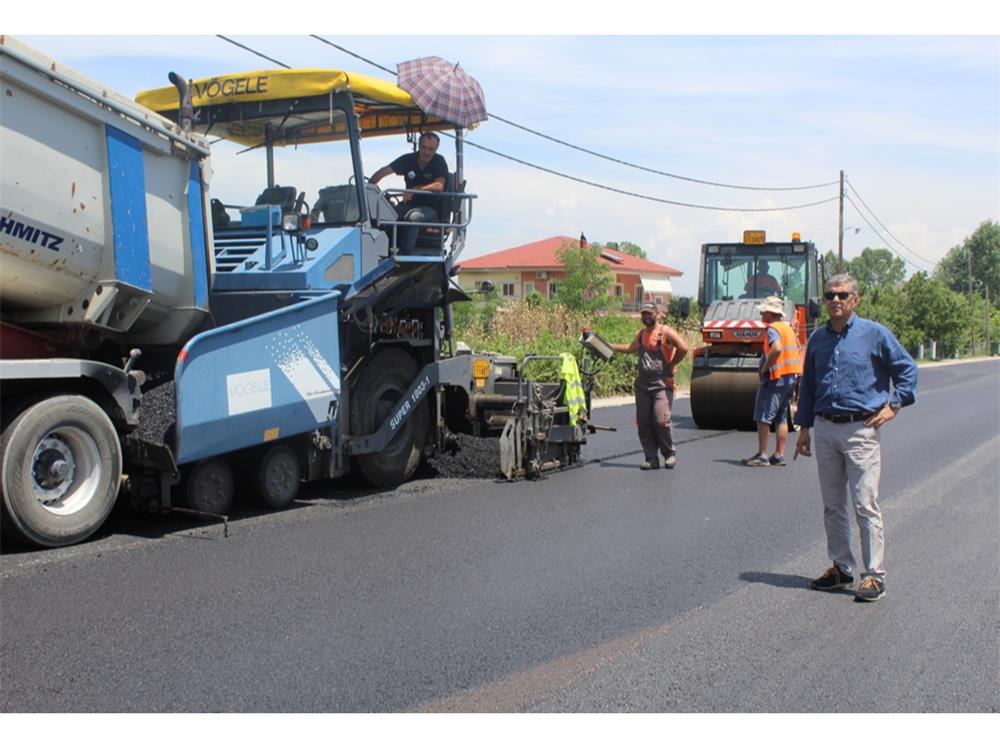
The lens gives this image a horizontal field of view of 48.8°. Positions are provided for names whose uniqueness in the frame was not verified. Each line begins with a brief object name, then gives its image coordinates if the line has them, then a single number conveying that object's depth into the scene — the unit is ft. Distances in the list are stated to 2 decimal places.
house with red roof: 208.64
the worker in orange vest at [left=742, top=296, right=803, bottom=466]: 38.11
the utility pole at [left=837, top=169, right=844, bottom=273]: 134.44
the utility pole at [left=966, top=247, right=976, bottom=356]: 236.34
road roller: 49.50
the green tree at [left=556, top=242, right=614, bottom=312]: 154.71
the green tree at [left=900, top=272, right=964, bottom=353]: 196.54
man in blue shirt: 19.45
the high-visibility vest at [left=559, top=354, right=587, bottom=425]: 34.99
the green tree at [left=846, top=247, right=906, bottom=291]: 450.30
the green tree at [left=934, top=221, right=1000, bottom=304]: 312.71
